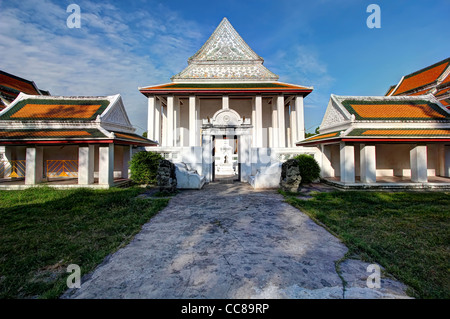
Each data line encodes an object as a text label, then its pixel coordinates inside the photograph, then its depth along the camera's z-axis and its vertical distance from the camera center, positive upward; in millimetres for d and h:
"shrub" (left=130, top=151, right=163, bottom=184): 9641 -68
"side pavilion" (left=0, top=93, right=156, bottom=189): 8608 +1158
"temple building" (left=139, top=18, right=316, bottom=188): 11000 +5236
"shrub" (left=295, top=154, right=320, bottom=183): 10250 -167
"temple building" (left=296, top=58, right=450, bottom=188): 8883 +1088
